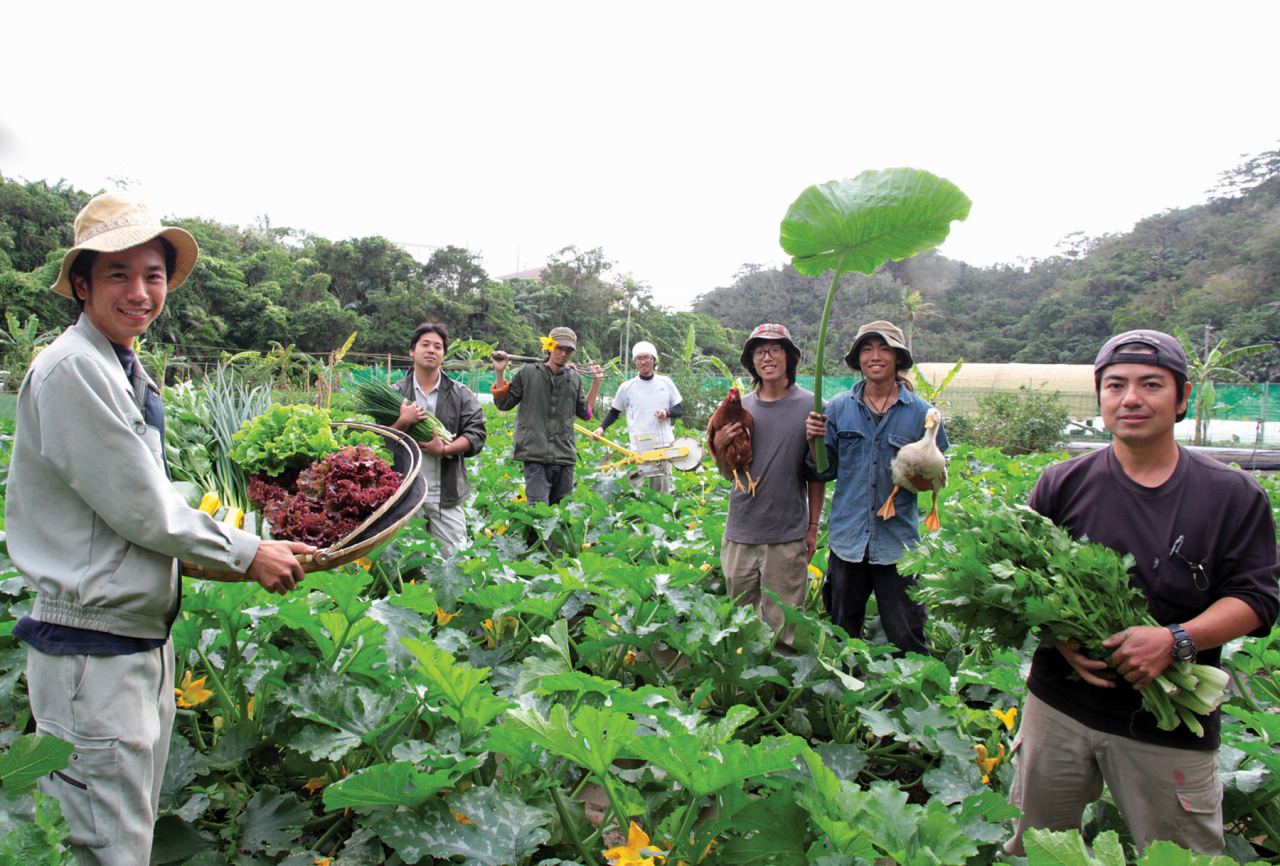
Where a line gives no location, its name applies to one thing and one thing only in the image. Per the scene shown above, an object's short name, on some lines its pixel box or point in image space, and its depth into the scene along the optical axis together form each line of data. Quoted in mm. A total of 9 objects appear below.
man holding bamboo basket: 1820
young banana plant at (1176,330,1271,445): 20125
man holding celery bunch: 2055
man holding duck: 3896
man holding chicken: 4164
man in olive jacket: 6230
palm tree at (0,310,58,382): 14664
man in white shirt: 7828
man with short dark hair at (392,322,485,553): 4852
